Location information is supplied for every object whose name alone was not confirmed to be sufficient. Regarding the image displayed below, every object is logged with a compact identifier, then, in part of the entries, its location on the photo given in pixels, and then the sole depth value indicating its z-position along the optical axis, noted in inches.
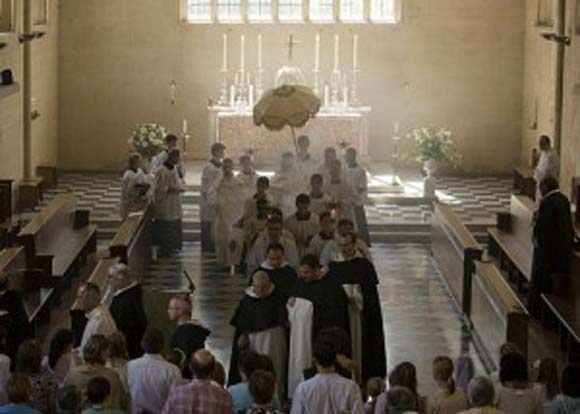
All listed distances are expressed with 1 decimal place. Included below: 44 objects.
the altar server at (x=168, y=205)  955.3
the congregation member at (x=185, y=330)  565.0
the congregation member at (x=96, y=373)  495.2
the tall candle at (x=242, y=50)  1289.4
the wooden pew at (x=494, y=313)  666.2
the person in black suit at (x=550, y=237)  776.3
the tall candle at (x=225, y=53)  1293.1
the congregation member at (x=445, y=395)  487.5
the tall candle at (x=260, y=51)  1294.3
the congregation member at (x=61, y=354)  527.2
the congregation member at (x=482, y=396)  453.4
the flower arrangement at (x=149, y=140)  1165.7
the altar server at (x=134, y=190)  941.2
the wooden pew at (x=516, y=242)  882.1
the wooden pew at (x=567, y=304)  717.9
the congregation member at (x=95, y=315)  571.2
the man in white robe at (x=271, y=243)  719.1
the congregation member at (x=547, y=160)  974.1
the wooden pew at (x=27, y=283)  762.2
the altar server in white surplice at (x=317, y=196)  840.9
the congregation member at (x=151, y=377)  516.1
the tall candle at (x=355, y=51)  1283.2
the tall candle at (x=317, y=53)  1282.0
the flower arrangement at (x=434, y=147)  1171.3
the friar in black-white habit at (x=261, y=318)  599.5
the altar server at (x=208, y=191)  956.6
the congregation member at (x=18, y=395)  456.1
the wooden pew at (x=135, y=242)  820.4
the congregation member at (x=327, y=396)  485.4
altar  1222.3
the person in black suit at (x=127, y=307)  608.7
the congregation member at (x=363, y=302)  637.3
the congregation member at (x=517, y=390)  497.0
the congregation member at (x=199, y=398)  464.8
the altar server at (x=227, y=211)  944.3
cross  1259.0
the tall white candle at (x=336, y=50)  1296.8
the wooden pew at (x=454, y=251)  820.0
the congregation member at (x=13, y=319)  639.1
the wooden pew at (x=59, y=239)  828.6
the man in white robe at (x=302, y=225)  786.2
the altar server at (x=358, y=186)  931.5
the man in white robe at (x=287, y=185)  914.1
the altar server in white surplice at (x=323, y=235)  730.8
